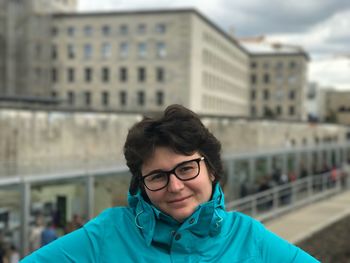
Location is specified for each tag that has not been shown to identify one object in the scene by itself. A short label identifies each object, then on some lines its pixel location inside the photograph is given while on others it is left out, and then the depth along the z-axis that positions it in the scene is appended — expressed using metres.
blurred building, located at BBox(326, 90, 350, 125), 41.02
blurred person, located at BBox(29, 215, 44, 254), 7.46
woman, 1.63
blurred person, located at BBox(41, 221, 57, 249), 7.11
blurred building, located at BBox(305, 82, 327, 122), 84.28
